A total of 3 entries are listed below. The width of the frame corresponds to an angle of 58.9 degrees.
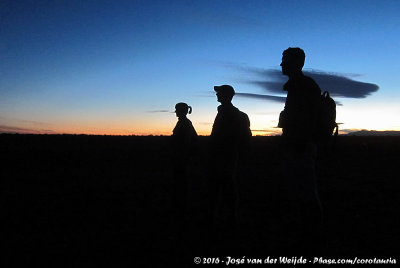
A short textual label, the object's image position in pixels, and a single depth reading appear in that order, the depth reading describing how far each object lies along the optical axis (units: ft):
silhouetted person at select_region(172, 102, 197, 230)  19.79
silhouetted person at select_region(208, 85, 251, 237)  18.49
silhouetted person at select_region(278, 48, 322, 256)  10.64
